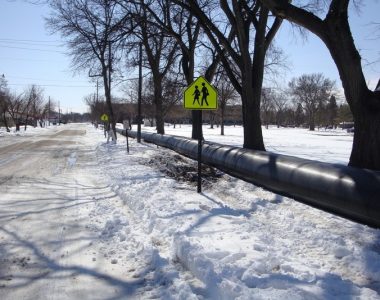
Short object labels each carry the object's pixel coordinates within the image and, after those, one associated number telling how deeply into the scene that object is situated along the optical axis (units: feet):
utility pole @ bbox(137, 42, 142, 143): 86.17
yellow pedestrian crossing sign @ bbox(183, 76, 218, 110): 29.86
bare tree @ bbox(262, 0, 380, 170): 28.14
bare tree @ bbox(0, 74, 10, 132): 169.17
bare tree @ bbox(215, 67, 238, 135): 167.87
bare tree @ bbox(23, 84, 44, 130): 246.78
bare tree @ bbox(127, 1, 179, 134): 96.76
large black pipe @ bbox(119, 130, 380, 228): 20.01
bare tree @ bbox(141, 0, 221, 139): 72.53
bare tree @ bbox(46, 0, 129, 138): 51.90
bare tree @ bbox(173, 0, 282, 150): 47.55
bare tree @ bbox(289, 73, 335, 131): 296.51
